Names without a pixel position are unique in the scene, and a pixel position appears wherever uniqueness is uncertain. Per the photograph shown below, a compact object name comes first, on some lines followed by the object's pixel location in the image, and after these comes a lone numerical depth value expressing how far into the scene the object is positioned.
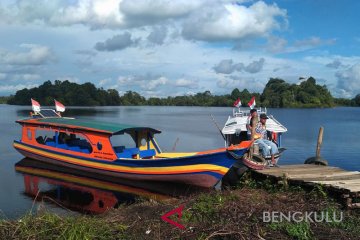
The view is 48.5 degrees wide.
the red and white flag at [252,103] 19.35
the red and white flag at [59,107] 23.44
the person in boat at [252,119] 13.13
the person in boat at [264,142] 13.60
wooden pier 8.63
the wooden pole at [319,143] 15.54
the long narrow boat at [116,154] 14.23
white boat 17.75
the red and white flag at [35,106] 24.16
